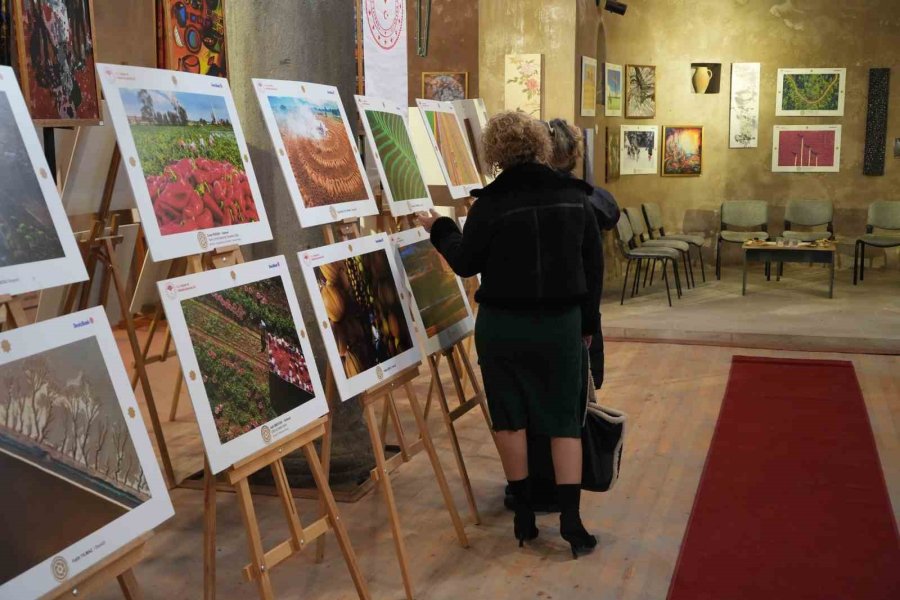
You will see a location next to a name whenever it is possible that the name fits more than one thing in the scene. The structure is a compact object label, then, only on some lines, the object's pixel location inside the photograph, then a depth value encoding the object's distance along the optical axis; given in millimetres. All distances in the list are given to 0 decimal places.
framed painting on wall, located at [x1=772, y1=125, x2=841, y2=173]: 11008
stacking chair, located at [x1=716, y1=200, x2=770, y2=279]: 10922
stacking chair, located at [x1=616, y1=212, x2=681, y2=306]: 9031
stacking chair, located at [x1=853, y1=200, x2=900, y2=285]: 10125
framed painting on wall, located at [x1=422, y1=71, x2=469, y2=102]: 9391
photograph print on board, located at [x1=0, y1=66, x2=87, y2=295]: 2100
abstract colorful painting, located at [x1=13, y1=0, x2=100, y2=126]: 3789
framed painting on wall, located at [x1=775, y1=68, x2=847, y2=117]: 10914
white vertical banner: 4598
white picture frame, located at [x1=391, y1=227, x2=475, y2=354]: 3670
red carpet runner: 3354
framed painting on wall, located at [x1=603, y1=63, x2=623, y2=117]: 10391
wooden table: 9070
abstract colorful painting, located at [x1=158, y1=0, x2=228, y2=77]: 5633
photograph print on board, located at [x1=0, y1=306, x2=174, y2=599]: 1924
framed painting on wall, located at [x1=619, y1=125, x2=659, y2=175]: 10922
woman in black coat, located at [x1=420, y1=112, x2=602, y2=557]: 3350
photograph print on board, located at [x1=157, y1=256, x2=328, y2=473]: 2537
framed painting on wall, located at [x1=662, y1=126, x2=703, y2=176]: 11188
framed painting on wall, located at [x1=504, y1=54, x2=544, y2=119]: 9000
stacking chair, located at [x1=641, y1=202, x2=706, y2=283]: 10344
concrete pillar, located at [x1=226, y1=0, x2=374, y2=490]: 4086
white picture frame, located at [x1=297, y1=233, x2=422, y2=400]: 3104
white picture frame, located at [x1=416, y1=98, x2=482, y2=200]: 4594
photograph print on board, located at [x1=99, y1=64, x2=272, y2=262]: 2654
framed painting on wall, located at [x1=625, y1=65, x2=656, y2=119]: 10945
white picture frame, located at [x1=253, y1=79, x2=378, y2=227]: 3252
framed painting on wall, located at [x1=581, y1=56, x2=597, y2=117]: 9328
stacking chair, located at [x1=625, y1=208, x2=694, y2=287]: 9734
